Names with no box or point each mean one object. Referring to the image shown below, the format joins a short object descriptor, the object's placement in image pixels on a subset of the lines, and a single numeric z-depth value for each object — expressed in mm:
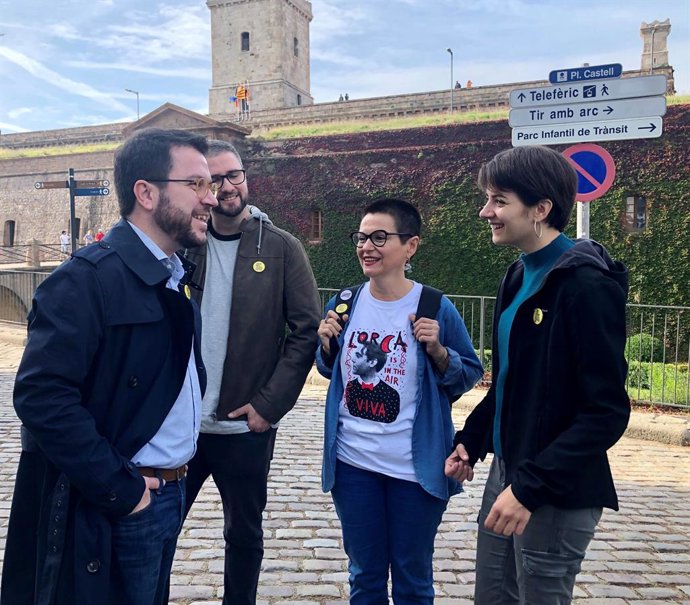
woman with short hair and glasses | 2736
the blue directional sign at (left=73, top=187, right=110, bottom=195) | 11711
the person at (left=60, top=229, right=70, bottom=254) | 29688
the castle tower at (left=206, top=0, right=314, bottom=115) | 53688
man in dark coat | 1954
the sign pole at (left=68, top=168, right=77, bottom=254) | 12095
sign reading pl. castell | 6363
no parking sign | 6352
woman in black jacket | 2068
